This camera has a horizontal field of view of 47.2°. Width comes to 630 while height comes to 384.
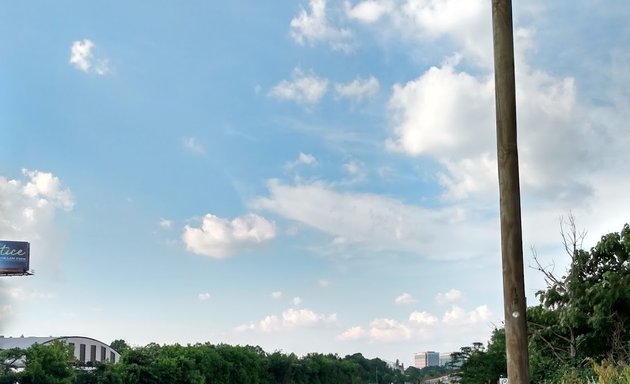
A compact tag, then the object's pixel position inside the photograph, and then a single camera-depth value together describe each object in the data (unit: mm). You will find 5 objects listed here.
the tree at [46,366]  51344
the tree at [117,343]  134225
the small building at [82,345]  89438
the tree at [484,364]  52000
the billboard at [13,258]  71562
